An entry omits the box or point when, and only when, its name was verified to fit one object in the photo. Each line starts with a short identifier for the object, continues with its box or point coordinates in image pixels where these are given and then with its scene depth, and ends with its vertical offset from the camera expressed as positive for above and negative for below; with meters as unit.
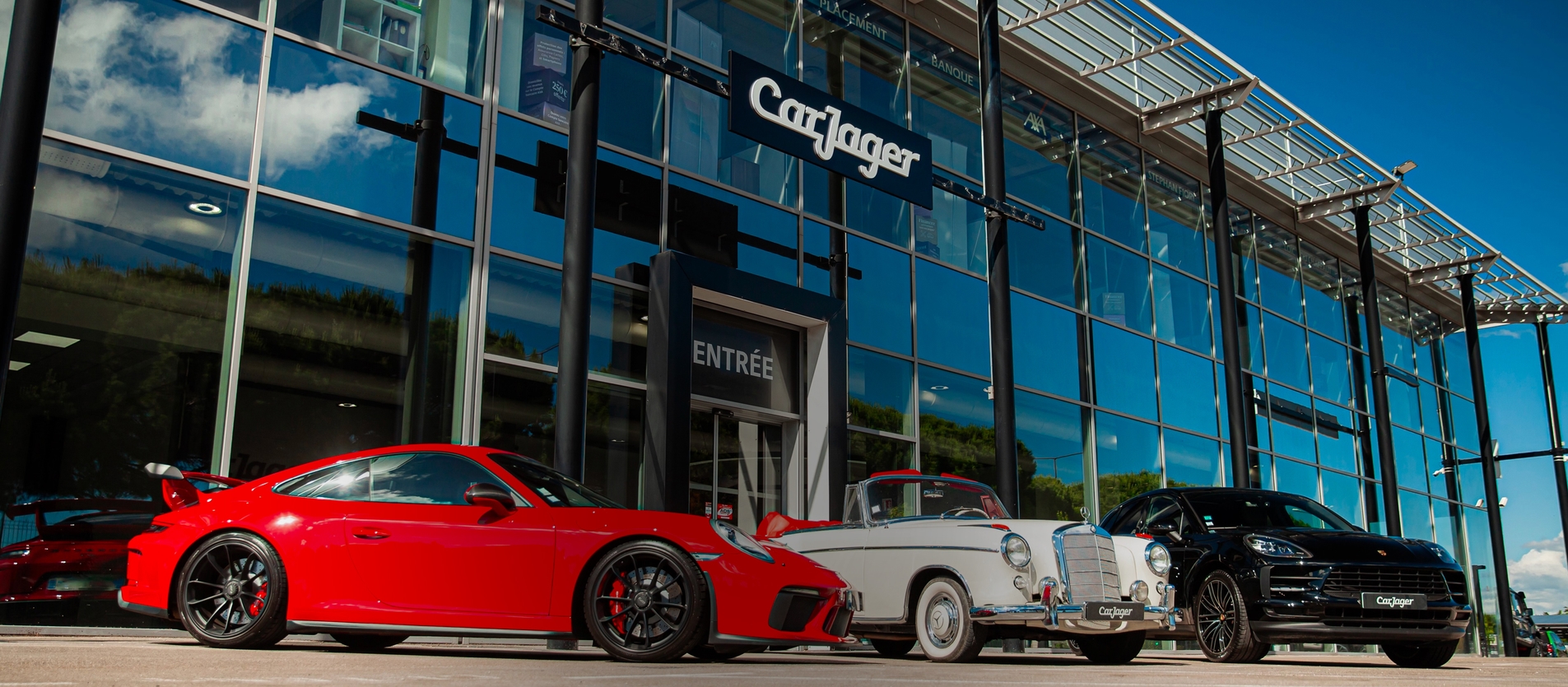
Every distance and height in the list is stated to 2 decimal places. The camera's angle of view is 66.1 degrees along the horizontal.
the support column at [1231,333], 19.33 +4.13
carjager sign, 11.96 +4.71
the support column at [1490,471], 27.83 +2.96
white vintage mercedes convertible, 8.52 +0.06
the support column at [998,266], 14.27 +3.90
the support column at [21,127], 6.82 +2.56
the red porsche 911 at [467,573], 6.39 +0.03
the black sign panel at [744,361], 14.50 +2.72
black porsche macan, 9.53 -0.01
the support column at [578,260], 9.30 +2.53
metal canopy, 20.28 +9.06
